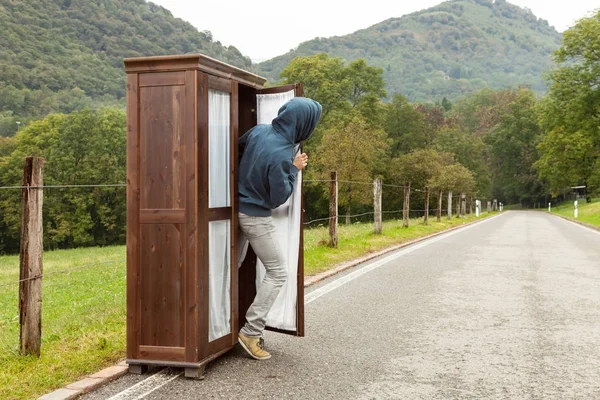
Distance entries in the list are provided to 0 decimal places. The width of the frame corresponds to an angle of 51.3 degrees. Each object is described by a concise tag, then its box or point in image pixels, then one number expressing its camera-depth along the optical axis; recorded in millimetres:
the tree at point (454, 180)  48281
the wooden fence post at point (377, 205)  17719
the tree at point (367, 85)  60906
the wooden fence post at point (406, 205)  21781
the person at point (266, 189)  4898
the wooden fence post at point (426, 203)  24834
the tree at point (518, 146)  87938
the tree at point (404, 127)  71188
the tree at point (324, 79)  58375
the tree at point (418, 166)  57312
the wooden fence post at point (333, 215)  13422
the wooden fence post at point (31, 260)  4820
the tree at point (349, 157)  48156
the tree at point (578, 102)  53016
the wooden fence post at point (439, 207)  28927
